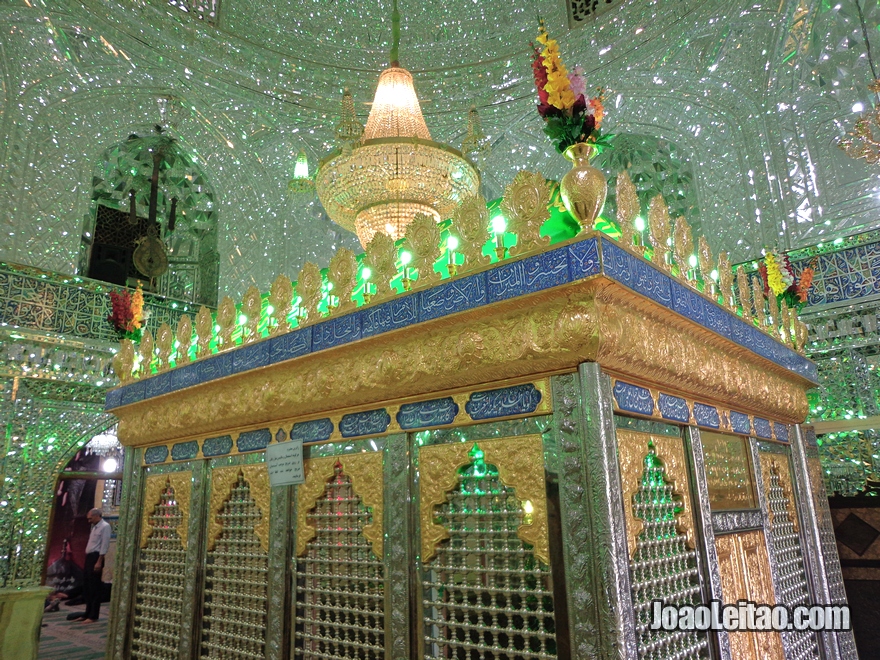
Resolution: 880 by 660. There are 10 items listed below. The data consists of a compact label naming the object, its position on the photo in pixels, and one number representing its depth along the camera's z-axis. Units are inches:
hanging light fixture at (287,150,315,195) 219.8
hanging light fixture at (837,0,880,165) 145.1
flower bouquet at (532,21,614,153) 69.4
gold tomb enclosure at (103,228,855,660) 64.4
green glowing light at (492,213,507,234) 75.3
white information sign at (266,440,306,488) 95.6
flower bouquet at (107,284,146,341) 144.1
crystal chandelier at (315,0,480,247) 110.2
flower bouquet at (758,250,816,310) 126.6
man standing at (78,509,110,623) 227.9
